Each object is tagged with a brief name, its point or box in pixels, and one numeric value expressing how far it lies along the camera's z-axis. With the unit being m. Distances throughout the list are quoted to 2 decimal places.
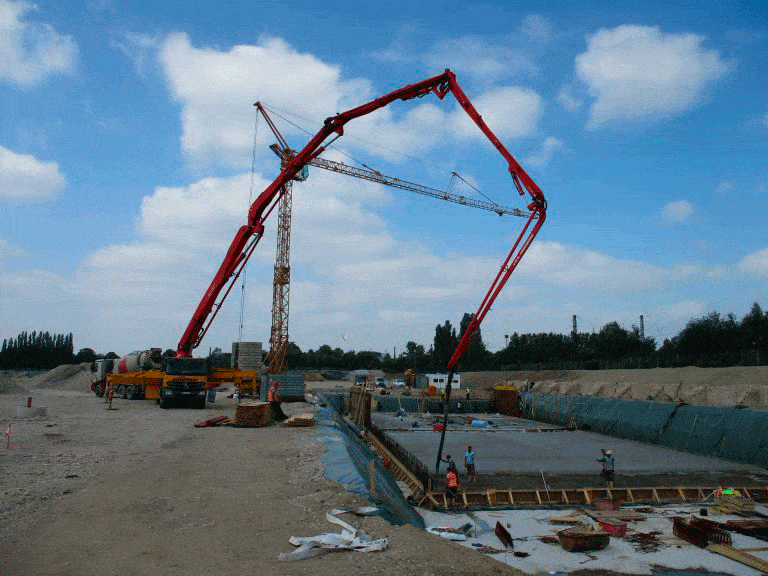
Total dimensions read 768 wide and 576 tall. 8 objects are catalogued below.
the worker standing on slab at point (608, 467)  15.82
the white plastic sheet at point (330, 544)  6.63
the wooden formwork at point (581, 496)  14.51
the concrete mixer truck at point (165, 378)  26.95
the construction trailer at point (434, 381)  61.72
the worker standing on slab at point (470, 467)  16.31
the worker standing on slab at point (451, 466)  14.62
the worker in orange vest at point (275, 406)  21.64
